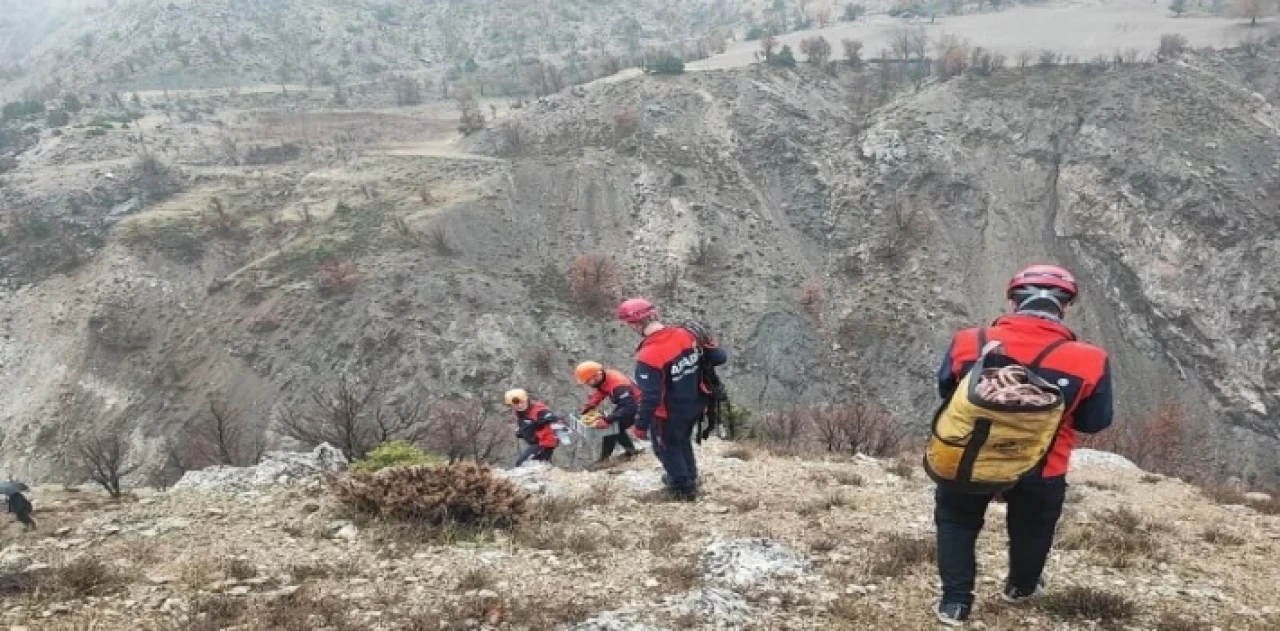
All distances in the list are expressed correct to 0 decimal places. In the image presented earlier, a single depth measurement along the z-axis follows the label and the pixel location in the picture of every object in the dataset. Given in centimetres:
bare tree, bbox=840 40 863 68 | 5531
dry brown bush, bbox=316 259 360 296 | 3319
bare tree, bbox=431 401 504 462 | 2338
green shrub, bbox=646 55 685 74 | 5131
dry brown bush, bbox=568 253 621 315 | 3534
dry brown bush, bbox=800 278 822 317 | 3831
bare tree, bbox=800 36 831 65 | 5494
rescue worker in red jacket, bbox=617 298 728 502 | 765
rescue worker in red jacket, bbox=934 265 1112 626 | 447
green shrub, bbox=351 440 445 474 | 1009
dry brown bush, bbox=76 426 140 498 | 2740
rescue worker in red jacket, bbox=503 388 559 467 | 1236
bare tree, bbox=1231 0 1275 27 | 5691
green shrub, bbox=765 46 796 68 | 5294
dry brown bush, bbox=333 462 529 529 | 720
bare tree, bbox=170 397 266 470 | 2530
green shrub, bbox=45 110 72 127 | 5566
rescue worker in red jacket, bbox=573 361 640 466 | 1141
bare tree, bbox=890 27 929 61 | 5758
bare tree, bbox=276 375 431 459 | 2234
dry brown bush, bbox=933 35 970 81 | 5047
